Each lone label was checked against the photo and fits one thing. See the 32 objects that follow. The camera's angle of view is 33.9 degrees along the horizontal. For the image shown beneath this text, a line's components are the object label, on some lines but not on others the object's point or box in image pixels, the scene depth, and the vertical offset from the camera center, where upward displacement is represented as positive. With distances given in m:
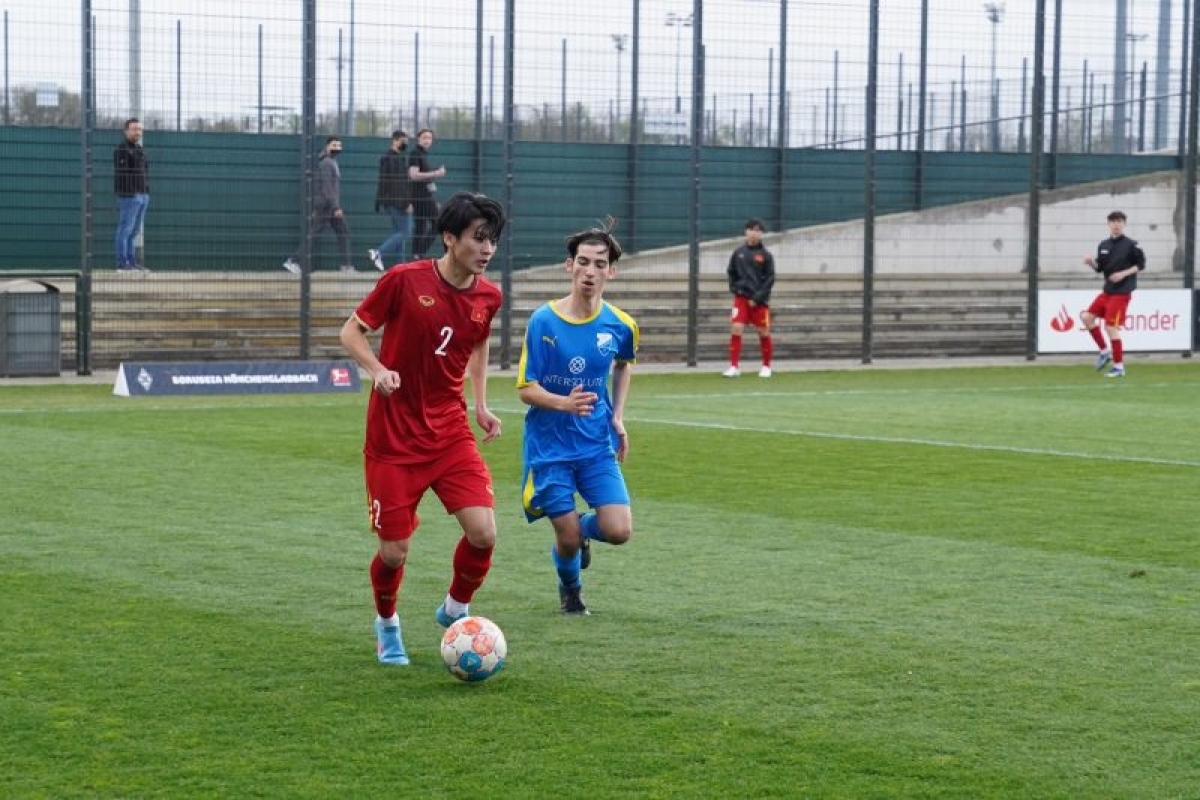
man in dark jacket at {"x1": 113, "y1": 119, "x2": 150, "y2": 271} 23.33 +0.22
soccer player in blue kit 8.34 -0.87
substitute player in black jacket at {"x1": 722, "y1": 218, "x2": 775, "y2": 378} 24.38 -0.86
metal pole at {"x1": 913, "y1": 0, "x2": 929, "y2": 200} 27.69 +1.67
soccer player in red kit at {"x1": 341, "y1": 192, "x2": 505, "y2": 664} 7.23 -0.68
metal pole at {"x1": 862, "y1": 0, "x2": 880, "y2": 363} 27.06 +0.45
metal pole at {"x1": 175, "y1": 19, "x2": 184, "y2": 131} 22.64 +1.68
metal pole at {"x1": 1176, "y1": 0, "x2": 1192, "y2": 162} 29.50 +2.29
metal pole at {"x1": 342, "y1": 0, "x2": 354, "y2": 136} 24.56 +1.33
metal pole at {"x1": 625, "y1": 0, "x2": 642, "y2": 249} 26.02 +1.22
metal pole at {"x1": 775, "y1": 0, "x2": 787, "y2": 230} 27.25 +1.21
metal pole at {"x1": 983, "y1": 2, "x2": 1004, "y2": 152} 28.22 +1.90
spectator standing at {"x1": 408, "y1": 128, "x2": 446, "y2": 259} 24.55 +0.15
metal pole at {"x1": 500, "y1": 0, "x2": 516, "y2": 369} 25.06 +1.15
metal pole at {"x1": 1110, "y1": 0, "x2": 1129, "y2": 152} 29.52 +2.25
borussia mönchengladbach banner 20.81 -1.79
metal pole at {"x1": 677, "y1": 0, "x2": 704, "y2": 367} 25.94 +0.51
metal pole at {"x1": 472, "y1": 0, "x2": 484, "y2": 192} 25.20 +1.58
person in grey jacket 24.52 +0.12
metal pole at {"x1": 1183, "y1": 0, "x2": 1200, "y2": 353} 29.00 +0.85
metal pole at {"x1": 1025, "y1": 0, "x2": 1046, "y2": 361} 28.17 +1.11
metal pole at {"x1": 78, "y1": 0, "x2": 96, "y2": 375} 22.69 +0.09
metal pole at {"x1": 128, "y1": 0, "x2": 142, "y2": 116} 22.77 +1.85
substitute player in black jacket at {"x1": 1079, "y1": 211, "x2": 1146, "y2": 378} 24.97 -0.65
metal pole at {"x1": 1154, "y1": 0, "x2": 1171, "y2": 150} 29.59 +2.37
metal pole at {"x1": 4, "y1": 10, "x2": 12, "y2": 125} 23.63 +1.25
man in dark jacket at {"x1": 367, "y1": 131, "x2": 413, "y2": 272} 24.70 +0.21
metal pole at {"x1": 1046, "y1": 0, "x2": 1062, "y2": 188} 29.23 +2.09
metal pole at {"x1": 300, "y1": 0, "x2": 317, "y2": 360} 23.77 +1.01
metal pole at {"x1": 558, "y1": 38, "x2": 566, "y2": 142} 25.64 +1.74
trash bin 22.20 -1.37
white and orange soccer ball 6.84 -1.52
